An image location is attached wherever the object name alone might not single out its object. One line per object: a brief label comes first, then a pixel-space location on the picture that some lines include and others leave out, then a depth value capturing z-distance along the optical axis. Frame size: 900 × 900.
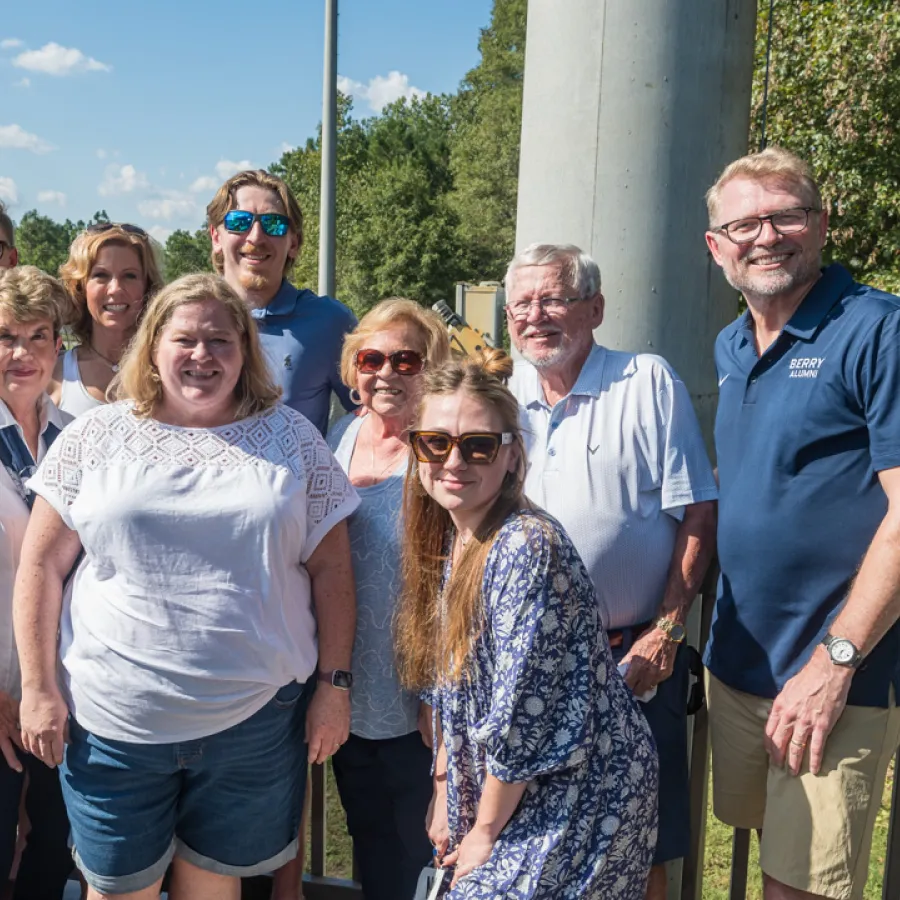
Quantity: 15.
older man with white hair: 2.82
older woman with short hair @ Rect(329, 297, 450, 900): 2.83
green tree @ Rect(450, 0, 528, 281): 40.84
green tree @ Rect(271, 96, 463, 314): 43.00
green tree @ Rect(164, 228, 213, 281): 99.00
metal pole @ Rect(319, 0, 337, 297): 13.42
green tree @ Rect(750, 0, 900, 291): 10.73
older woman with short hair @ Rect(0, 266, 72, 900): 2.83
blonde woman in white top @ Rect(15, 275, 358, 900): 2.48
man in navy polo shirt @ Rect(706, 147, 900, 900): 2.42
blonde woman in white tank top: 3.62
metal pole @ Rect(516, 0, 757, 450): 3.69
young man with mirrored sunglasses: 3.71
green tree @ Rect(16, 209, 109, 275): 83.75
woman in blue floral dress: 2.10
